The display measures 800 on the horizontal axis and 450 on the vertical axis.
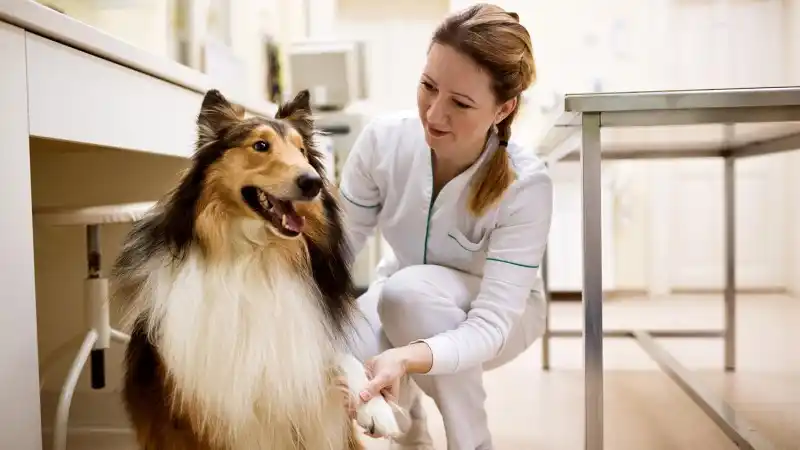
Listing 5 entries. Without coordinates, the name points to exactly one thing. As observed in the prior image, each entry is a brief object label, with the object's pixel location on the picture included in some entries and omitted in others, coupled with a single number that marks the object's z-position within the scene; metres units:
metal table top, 1.12
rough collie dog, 0.98
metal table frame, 1.12
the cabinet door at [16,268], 0.91
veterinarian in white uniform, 1.26
